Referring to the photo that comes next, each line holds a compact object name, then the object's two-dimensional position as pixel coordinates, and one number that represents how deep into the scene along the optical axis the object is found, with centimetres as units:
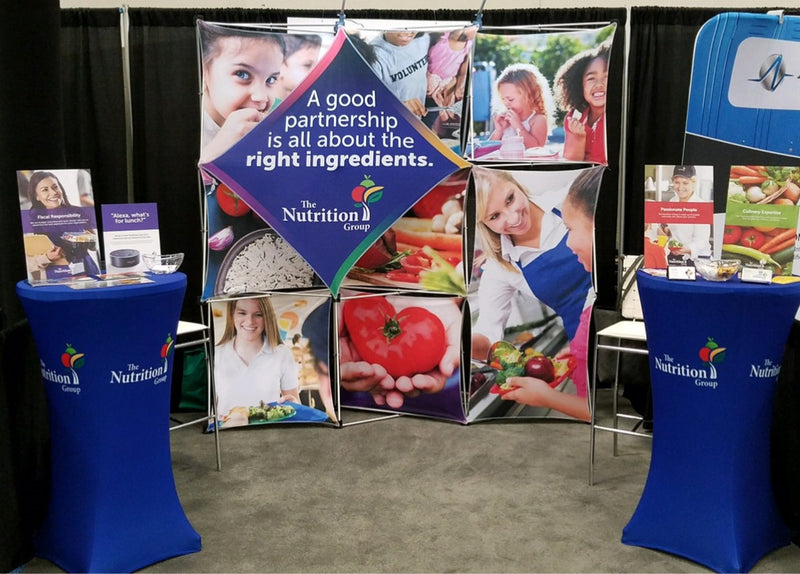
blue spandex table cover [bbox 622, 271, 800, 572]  251
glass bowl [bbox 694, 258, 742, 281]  256
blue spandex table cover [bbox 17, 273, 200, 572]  248
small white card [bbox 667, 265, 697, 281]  260
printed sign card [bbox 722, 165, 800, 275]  270
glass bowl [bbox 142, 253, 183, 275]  278
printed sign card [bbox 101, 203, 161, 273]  275
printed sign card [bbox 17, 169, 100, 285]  258
